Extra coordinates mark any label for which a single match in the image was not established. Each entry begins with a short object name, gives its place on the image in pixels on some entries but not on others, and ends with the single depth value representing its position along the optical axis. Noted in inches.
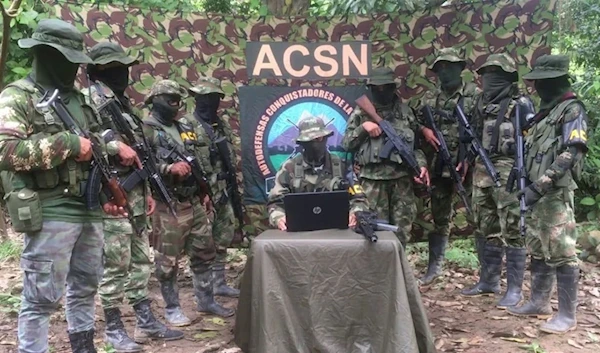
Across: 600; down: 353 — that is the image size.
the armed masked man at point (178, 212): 166.7
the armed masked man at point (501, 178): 183.3
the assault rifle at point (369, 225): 132.0
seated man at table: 161.6
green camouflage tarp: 211.6
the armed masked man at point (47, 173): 107.5
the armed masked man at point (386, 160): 200.8
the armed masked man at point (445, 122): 202.2
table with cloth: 130.7
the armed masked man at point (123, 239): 143.6
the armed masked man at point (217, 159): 187.6
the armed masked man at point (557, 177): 156.0
